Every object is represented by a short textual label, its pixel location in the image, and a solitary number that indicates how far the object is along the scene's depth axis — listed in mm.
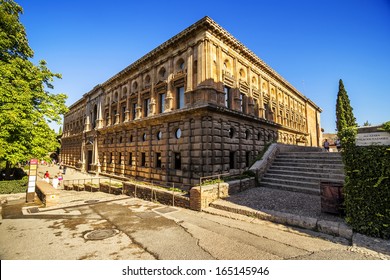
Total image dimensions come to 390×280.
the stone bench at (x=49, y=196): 10111
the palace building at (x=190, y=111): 14797
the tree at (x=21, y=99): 11688
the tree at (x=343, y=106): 25750
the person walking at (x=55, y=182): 17875
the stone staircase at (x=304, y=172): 10797
